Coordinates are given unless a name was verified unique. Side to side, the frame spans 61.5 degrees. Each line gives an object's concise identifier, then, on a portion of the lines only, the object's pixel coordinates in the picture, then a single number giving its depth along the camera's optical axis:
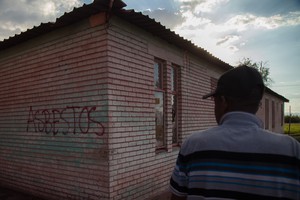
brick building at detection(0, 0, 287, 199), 4.77
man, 1.22
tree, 34.80
